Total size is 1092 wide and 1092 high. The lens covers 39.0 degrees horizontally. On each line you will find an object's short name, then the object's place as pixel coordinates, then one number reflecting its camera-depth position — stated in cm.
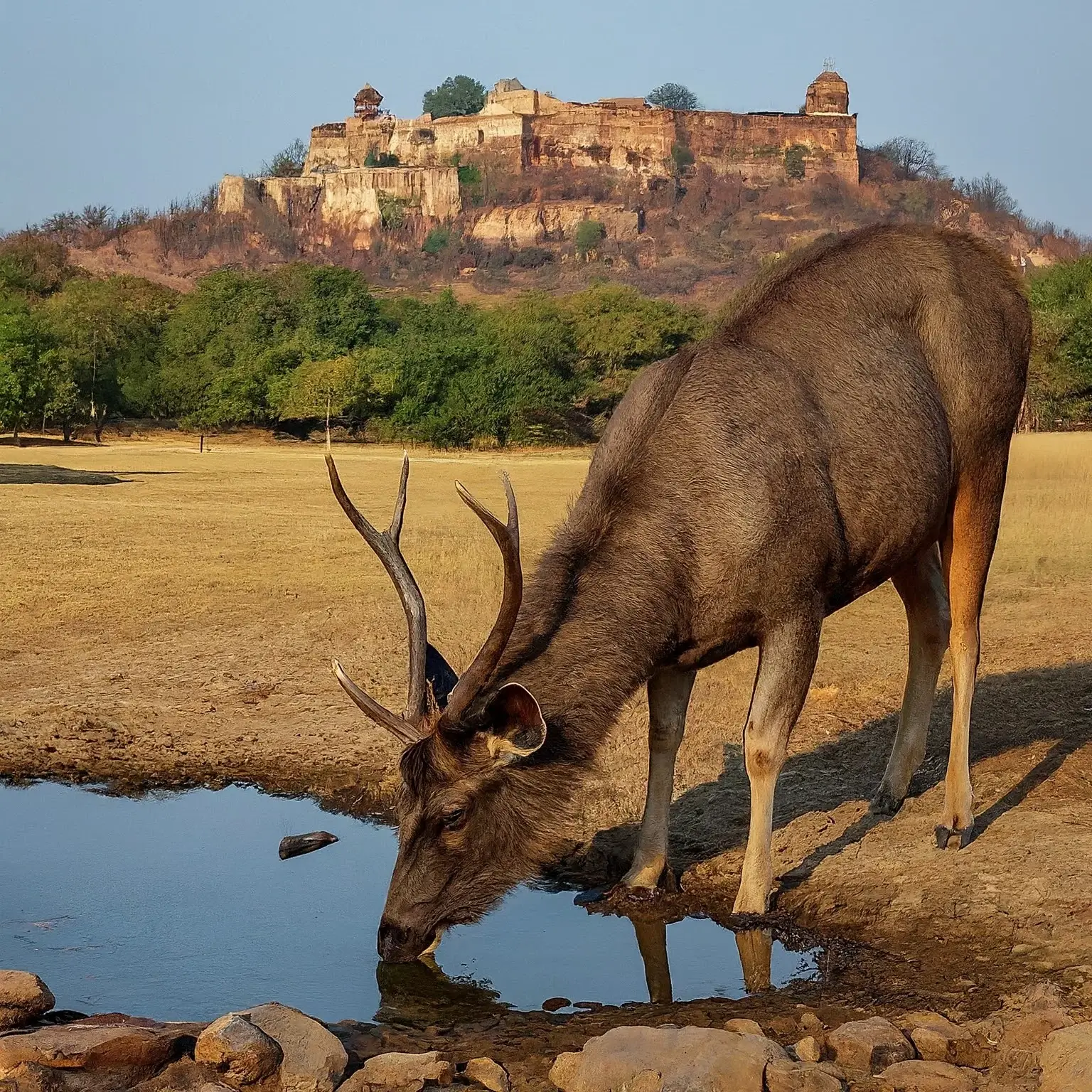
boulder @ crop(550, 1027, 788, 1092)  528
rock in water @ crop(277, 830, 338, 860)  874
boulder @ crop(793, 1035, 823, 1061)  564
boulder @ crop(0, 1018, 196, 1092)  539
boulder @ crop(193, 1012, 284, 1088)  545
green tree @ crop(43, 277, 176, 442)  7506
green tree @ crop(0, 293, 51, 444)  5200
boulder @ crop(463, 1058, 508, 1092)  551
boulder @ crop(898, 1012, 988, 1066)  575
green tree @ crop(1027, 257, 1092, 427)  6462
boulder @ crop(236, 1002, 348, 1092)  546
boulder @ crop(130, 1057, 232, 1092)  538
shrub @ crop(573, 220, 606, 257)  19280
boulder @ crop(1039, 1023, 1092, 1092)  522
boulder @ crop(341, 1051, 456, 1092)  544
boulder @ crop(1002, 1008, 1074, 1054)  577
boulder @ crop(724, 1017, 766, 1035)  595
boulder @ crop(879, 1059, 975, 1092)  542
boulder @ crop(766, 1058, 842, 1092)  529
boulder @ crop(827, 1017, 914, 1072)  565
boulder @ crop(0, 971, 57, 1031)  581
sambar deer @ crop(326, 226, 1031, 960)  660
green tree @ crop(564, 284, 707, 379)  8488
